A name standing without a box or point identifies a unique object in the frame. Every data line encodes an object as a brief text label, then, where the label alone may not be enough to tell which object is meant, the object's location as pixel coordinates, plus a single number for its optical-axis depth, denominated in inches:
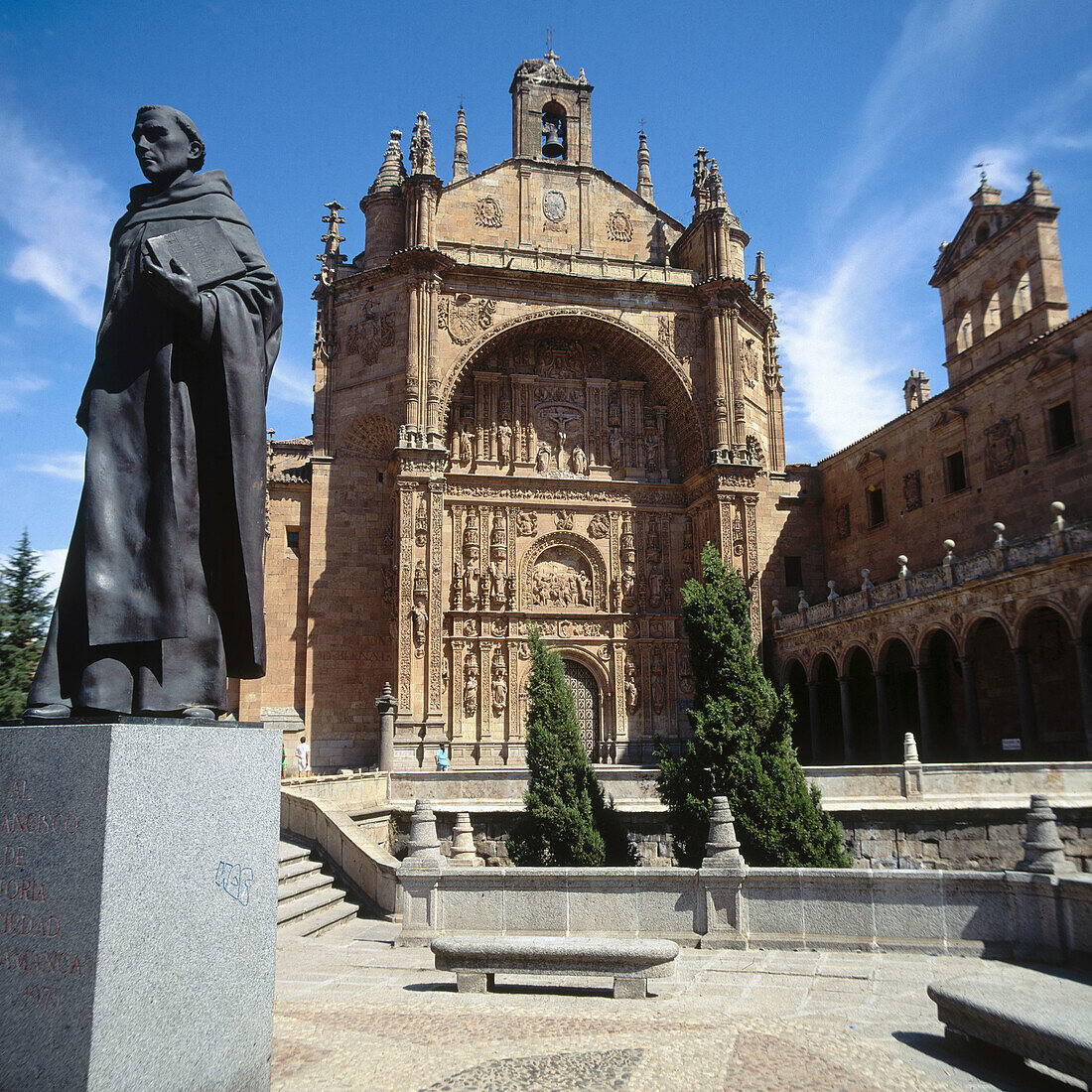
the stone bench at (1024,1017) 189.9
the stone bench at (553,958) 281.4
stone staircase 437.1
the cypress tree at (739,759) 512.7
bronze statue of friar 149.6
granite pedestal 127.3
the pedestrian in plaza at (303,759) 958.0
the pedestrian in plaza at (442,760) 959.0
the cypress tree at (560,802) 536.4
